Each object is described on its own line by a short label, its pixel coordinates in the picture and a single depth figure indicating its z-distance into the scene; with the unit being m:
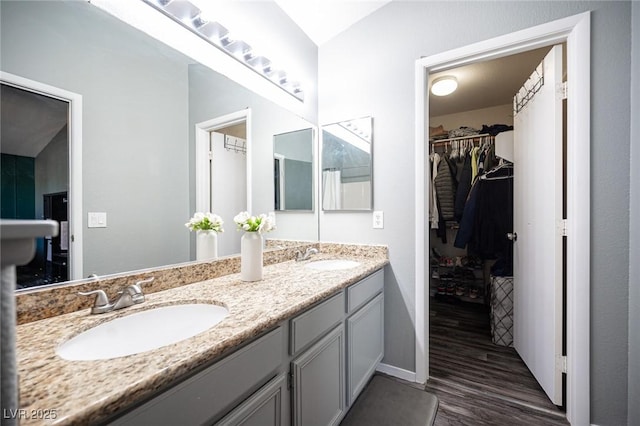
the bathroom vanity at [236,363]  0.52
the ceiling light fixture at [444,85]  2.56
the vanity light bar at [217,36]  1.25
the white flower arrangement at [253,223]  1.34
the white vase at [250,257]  1.32
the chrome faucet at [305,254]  1.90
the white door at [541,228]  1.52
